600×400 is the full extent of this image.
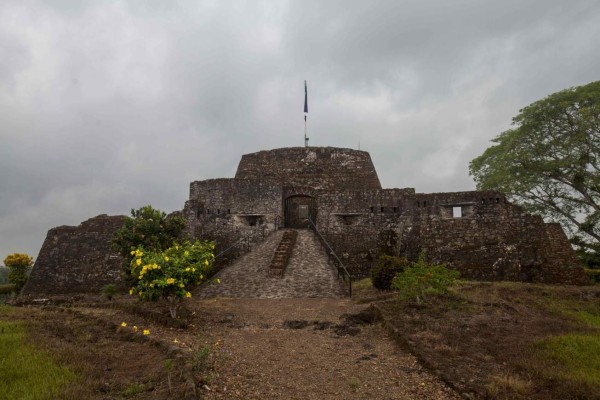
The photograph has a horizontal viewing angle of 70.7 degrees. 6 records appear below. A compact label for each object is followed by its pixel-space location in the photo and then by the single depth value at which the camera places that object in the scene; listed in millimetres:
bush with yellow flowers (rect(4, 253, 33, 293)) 18392
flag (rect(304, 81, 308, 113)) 24547
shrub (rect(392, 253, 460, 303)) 9383
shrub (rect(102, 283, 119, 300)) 13309
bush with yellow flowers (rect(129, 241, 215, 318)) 8406
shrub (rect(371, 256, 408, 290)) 11680
